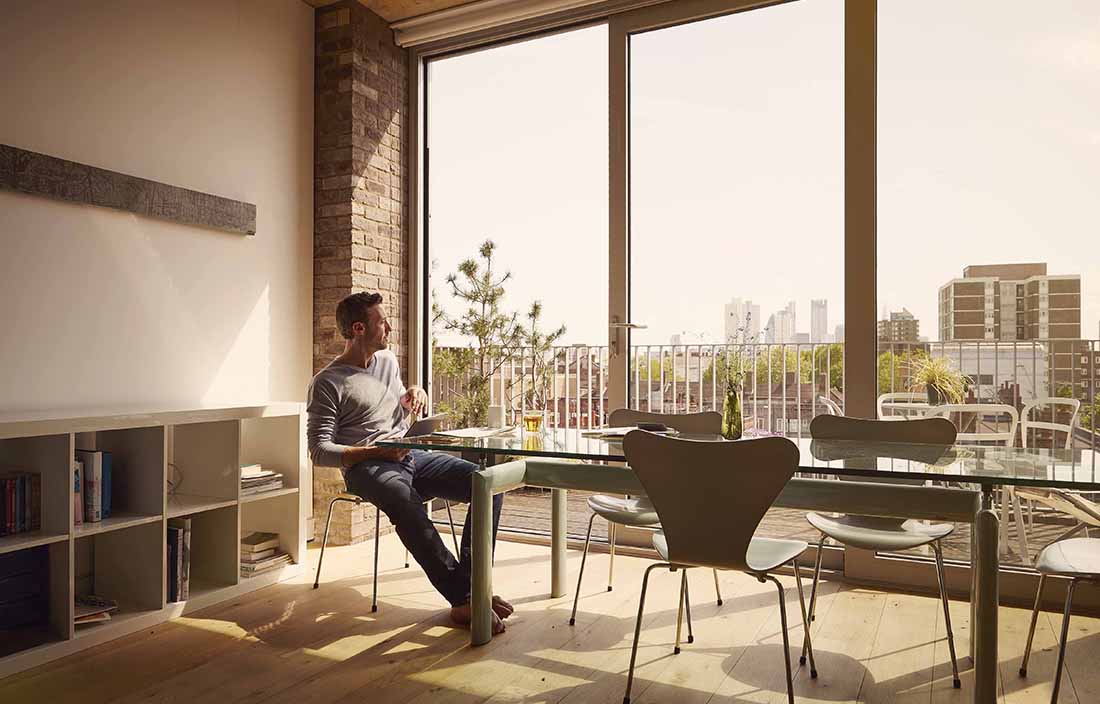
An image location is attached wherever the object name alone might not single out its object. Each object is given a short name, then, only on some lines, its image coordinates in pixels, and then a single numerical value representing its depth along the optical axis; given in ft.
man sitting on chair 10.03
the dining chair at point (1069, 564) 6.98
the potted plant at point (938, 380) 11.59
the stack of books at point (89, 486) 9.39
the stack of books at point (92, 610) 9.25
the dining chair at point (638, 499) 9.87
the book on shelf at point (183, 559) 10.36
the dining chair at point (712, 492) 6.77
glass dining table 6.70
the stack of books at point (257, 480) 11.43
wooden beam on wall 9.70
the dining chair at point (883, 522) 8.44
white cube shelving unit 8.94
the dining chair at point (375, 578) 10.50
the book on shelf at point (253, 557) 11.58
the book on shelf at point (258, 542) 11.70
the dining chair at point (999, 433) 10.98
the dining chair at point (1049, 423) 11.03
